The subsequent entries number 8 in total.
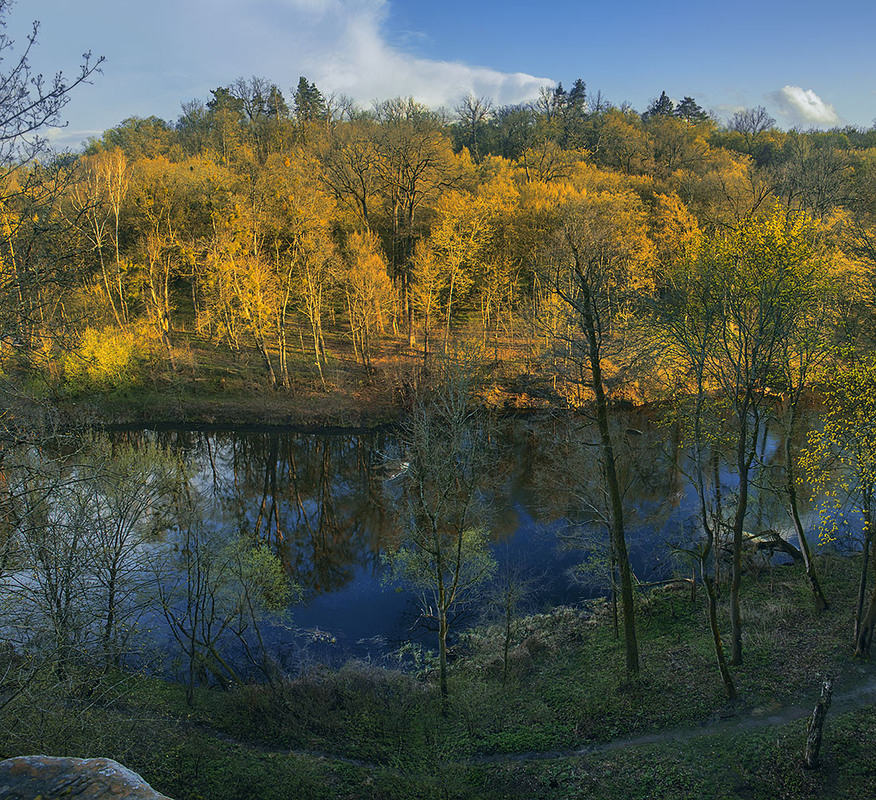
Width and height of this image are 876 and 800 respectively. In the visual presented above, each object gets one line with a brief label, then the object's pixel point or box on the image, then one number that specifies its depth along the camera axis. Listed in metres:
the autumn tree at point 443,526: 13.87
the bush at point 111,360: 32.06
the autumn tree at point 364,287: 36.12
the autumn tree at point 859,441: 11.64
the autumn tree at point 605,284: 11.14
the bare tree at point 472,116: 74.12
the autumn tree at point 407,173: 40.62
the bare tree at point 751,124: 75.59
